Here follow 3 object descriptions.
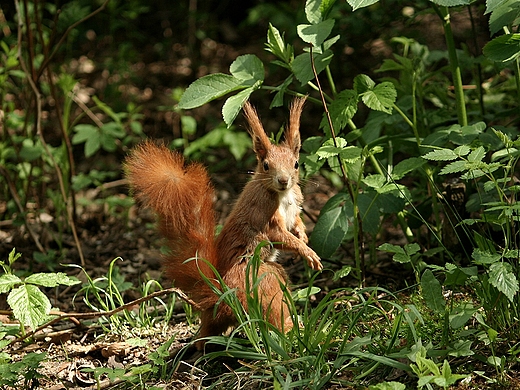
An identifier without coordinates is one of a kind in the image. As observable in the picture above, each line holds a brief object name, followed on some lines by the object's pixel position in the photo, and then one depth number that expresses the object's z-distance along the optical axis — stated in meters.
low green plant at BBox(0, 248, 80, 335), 5.19
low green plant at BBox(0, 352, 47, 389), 5.19
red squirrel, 5.66
